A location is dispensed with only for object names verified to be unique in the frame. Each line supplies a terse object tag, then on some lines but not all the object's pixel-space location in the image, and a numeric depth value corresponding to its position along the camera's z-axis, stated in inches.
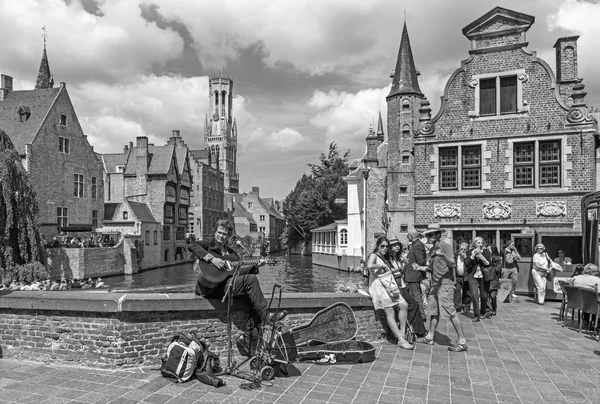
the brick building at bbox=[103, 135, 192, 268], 1706.4
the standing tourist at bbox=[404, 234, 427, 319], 312.3
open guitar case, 235.1
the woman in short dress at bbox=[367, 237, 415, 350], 273.0
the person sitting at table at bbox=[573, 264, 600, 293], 336.6
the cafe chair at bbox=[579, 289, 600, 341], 318.3
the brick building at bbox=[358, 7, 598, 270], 713.6
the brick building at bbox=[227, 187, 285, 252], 3336.6
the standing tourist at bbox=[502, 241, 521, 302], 515.8
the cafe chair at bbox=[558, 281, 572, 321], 375.9
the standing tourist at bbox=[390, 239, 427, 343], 292.7
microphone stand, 209.9
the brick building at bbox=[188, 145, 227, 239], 2459.4
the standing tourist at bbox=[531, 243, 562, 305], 472.1
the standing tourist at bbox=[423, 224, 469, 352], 270.8
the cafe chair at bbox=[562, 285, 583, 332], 339.0
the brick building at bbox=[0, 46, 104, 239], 1391.5
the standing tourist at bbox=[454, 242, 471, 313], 402.9
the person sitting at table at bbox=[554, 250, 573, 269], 542.9
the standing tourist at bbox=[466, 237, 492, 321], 376.2
